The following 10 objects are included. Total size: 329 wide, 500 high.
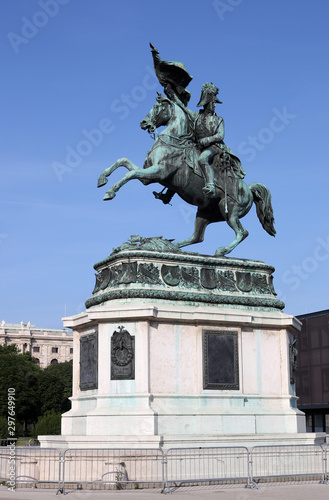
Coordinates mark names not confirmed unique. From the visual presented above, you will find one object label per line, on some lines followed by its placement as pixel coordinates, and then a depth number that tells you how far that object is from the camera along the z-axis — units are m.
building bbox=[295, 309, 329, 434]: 56.31
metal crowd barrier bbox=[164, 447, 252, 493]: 15.59
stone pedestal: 17.03
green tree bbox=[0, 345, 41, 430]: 69.62
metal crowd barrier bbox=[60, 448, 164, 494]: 15.09
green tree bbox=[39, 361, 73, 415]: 72.31
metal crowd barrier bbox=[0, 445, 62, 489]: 15.84
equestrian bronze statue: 19.86
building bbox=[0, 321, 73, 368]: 137.00
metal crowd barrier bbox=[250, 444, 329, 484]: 16.61
